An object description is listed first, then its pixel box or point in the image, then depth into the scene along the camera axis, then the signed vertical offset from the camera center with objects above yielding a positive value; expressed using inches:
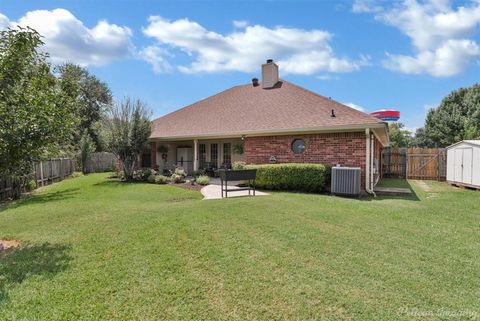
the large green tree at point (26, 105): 205.0 +36.3
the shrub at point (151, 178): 577.7 -51.9
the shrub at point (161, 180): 561.6 -53.6
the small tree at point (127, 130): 597.3 +48.6
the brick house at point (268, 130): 446.3 +39.0
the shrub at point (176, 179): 566.6 -52.1
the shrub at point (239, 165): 516.5 -23.0
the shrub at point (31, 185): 528.2 -60.2
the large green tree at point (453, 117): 1175.3 +154.9
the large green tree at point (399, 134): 1554.1 +101.7
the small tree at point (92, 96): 1264.8 +263.2
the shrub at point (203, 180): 521.7 -50.7
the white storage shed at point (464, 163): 504.7 -21.5
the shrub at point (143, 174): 600.6 -45.1
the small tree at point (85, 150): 895.1 +8.8
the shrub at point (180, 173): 584.3 -41.6
